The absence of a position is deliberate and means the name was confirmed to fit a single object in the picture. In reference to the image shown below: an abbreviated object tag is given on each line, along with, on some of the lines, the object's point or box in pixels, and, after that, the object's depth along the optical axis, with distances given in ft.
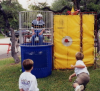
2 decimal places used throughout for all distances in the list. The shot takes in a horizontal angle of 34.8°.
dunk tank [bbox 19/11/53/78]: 19.62
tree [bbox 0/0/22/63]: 29.17
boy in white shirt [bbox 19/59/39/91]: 10.01
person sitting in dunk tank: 20.55
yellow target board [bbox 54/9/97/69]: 23.38
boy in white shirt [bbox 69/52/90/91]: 12.81
